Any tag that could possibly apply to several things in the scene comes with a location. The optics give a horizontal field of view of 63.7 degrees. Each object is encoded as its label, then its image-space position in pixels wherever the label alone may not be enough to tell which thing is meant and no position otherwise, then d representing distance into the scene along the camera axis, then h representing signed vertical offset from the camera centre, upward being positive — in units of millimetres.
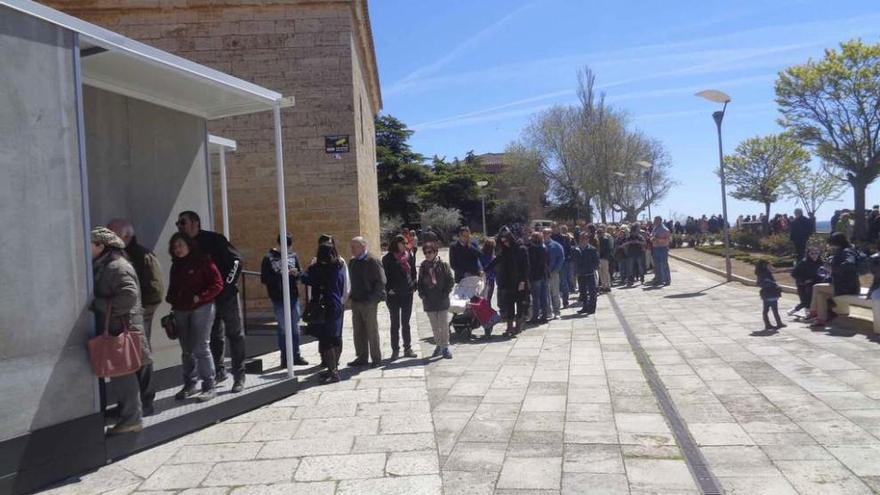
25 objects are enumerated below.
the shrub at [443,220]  39344 +1104
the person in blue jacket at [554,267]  12781 -617
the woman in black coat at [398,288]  8977 -595
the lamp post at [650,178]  46000 +3379
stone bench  8938 -1143
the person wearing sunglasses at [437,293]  9008 -695
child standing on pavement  10070 -961
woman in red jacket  6137 -452
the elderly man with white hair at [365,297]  8305 -638
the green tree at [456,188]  46656 +3365
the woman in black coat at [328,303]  7750 -638
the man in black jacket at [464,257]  11039 -305
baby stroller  10570 -1083
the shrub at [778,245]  22706 -749
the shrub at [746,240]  26812 -627
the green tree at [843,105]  26188 +4411
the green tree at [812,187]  45062 +2182
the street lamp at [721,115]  16734 +2679
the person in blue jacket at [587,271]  13047 -729
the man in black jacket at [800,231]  18655 -273
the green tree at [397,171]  40125 +3959
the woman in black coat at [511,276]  10797 -619
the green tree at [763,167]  43594 +3503
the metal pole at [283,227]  7070 +204
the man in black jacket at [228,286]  6543 -347
